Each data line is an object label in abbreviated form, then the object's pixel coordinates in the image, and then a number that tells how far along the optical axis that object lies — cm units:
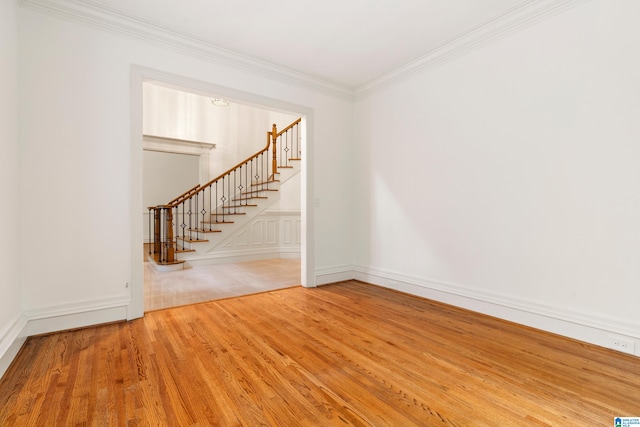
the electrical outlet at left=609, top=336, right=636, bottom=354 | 225
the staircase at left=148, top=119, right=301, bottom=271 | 586
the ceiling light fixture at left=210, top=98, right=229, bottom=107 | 762
